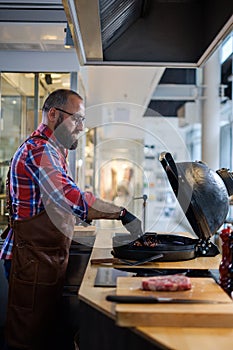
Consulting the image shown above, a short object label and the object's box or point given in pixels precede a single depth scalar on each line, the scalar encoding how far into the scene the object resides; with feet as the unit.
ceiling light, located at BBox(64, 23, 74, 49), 7.96
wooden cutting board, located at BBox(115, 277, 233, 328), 3.62
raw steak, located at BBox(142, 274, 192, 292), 4.25
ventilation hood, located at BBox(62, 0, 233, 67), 6.48
